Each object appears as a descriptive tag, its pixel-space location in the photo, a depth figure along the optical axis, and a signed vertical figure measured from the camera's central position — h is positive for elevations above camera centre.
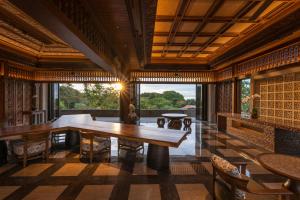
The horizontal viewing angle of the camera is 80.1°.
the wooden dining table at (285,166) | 1.77 -0.73
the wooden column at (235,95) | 7.47 +0.16
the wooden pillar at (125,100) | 9.19 -0.06
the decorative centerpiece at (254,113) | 5.46 -0.45
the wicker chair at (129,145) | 4.29 -1.13
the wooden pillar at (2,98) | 6.65 +0.03
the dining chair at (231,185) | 1.58 -0.84
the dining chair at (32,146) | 3.78 -1.06
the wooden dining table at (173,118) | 8.15 -0.89
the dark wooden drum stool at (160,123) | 8.17 -1.11
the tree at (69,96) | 14.90 +0.24
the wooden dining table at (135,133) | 3.32 -0.72
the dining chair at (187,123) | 8.20 -1.11
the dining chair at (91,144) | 3.93 -1.06
